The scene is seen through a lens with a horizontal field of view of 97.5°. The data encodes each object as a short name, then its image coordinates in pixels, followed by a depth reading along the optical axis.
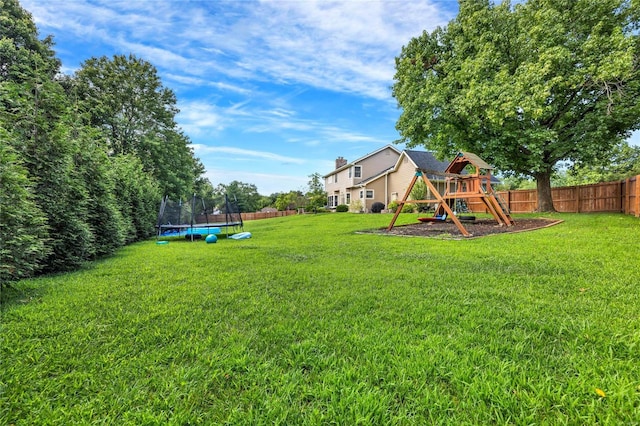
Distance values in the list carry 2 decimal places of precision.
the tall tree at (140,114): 19.38
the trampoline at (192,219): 10.91
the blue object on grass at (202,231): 11.12
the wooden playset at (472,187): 9.99
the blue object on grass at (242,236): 10.80
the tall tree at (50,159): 4.45
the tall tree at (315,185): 42.50
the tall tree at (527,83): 11.14
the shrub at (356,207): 26.62
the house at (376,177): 25.19
